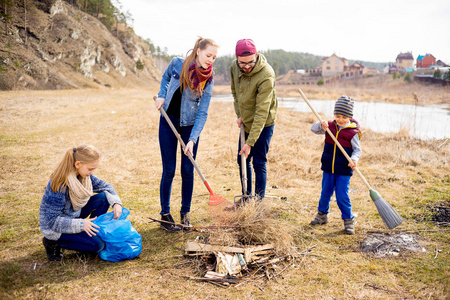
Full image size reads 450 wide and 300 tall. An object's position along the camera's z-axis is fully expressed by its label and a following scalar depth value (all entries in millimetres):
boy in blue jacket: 3257
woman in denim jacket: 2900
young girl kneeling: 2486
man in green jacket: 3091
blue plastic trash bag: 2639
